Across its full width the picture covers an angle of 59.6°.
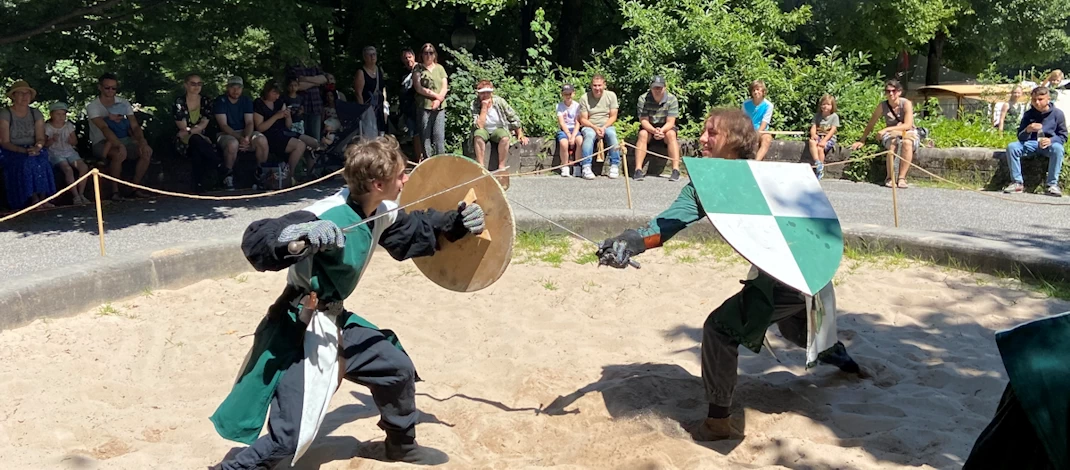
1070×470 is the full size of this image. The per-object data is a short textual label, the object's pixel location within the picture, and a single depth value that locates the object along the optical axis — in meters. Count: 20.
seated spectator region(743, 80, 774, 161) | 11.66
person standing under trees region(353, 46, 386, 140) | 11.23
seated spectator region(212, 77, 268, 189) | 9.83
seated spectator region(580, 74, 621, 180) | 11.46
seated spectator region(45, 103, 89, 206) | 8.85
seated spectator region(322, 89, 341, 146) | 11.02
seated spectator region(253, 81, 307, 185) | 10.28
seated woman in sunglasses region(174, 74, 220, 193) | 9.69
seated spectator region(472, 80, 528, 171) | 10.96
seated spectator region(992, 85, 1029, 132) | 13.44
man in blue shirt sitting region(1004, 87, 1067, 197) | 10.33
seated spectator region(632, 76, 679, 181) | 11.38
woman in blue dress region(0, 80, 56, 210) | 8.46
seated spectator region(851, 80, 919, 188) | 11.23
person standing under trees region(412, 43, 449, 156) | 11.19
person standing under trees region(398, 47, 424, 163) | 11.49
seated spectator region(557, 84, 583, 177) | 11.53
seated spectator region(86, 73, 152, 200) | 9.30
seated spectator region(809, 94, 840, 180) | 11.83
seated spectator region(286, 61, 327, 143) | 10.70
